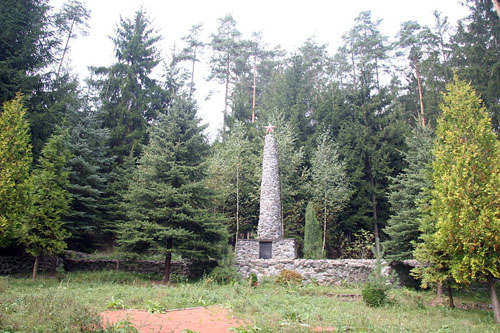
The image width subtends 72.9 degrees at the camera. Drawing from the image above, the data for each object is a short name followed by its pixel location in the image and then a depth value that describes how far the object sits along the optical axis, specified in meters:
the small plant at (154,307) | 6.87
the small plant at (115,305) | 7.11
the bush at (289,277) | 12.68
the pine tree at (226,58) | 27.05
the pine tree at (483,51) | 14.42
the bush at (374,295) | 8.73
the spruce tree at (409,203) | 14.02
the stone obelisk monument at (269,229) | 15.97
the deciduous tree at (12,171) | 9.97
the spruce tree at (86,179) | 14.36
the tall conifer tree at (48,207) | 11.25
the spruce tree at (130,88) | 20.00
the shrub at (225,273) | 12.91
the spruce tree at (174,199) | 12.34
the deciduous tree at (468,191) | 7.98
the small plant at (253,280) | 12.12
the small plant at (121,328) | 4.75
